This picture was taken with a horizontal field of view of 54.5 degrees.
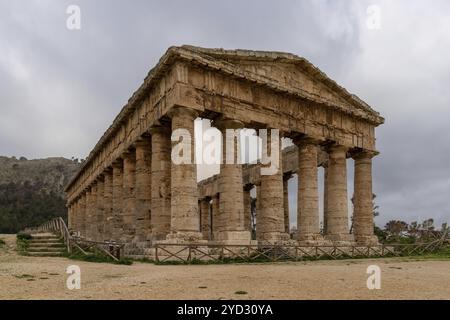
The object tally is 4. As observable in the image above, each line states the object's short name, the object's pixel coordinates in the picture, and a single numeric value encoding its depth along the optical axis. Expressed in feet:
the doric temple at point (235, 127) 73.67
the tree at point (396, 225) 194.10
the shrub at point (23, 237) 98.12
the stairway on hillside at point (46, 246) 78.54
